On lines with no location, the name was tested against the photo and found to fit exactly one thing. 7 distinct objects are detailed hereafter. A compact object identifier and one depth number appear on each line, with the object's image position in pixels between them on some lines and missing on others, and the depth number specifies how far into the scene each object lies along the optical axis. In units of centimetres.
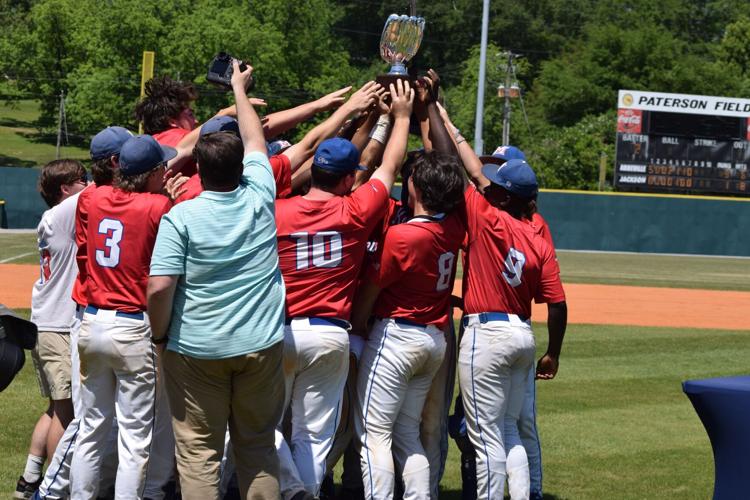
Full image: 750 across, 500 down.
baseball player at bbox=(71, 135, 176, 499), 955
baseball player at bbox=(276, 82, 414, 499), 986
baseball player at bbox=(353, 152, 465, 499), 1014
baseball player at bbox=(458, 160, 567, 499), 1036
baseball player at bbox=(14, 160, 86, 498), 1127
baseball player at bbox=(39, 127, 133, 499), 1012
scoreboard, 6223
